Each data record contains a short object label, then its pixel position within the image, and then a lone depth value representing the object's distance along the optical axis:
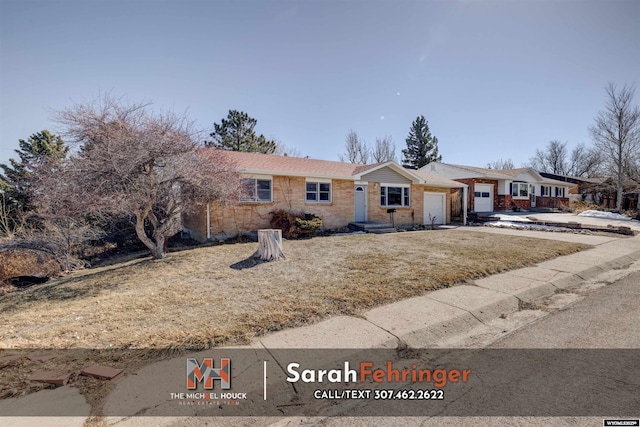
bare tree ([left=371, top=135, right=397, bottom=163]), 41.76
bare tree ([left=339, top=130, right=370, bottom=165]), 41.56
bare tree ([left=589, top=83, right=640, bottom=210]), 27.55
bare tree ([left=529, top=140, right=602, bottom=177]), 53.28
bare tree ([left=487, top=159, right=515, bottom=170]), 58.91
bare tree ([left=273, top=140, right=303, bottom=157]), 36.21
